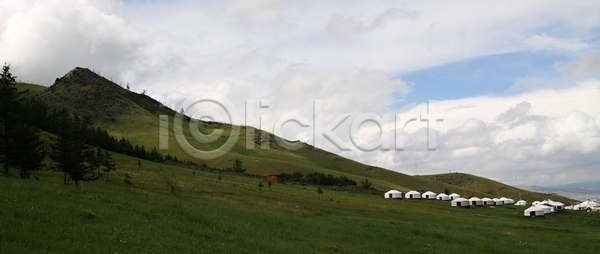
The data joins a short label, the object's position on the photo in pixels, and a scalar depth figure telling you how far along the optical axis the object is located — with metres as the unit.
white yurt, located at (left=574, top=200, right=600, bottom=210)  126.24
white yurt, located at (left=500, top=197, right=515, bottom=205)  129.81
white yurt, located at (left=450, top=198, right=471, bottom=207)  102.75
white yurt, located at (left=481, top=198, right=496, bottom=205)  121.59
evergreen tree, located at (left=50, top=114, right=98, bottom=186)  42.78
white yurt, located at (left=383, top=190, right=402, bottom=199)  112.81
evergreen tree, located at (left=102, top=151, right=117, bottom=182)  52.12
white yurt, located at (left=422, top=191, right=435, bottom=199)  126.72
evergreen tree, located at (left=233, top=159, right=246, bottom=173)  143.12
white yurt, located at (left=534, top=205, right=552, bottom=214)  91.49
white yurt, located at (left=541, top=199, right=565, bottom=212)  108.95
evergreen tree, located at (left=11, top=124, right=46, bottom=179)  39.81
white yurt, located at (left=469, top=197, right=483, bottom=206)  109.89
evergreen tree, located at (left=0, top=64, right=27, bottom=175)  39.06
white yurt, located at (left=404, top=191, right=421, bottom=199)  120.50
